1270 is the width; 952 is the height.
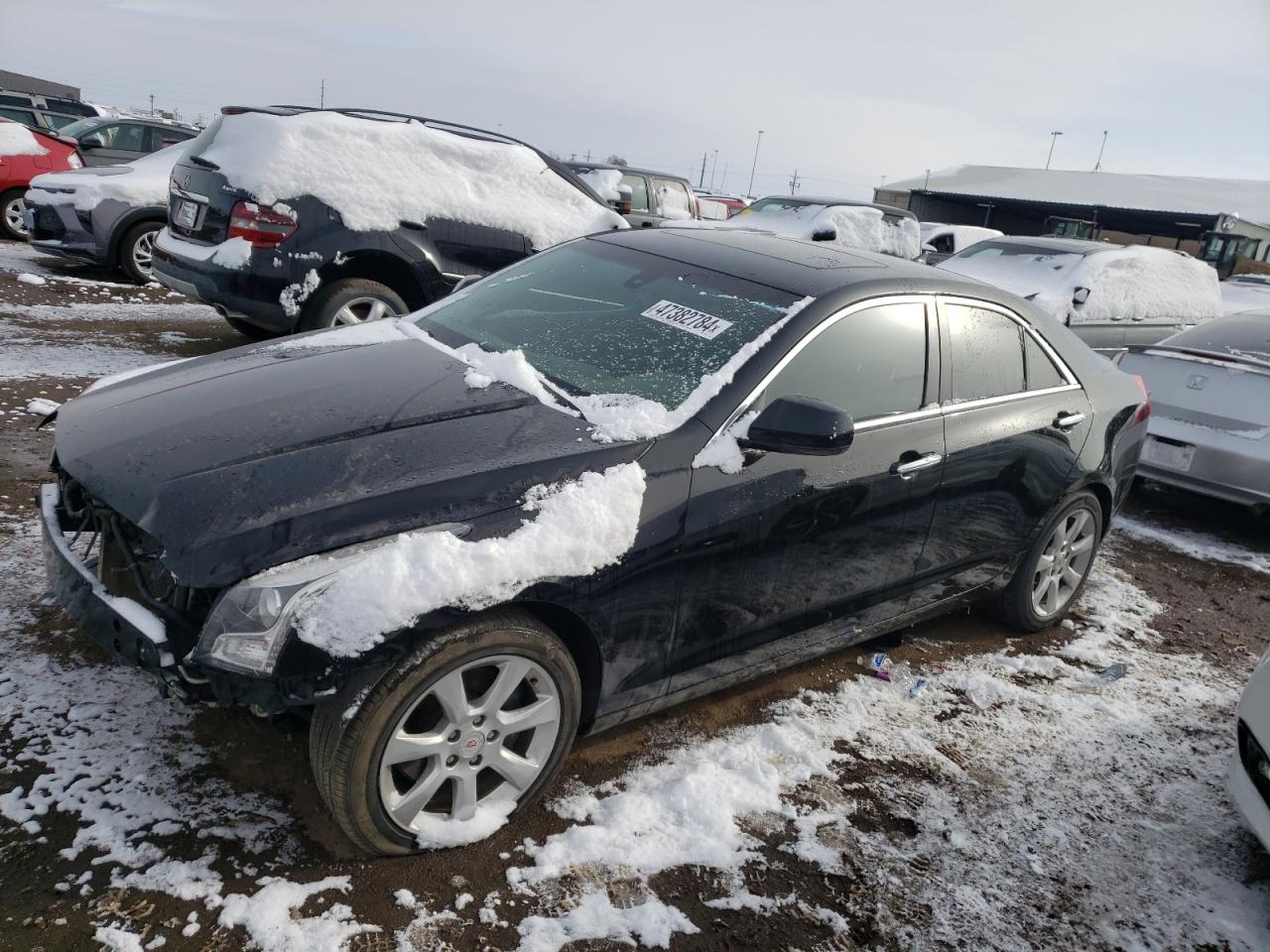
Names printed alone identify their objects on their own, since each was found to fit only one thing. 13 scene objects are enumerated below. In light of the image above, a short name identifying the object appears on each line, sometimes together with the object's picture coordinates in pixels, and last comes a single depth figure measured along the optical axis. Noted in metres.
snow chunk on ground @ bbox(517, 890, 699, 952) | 2.23
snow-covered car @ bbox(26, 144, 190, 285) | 8.67
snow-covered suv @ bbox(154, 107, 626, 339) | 5.68
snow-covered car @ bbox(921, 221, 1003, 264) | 11.04
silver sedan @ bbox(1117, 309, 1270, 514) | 5.46
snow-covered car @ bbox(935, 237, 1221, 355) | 8.67
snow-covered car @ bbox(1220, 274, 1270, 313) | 12.73
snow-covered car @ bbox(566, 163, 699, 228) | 11.65
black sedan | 2.16
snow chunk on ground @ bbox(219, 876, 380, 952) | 2.11
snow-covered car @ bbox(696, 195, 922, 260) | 11.21
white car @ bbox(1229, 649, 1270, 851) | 2.65
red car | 10.75
